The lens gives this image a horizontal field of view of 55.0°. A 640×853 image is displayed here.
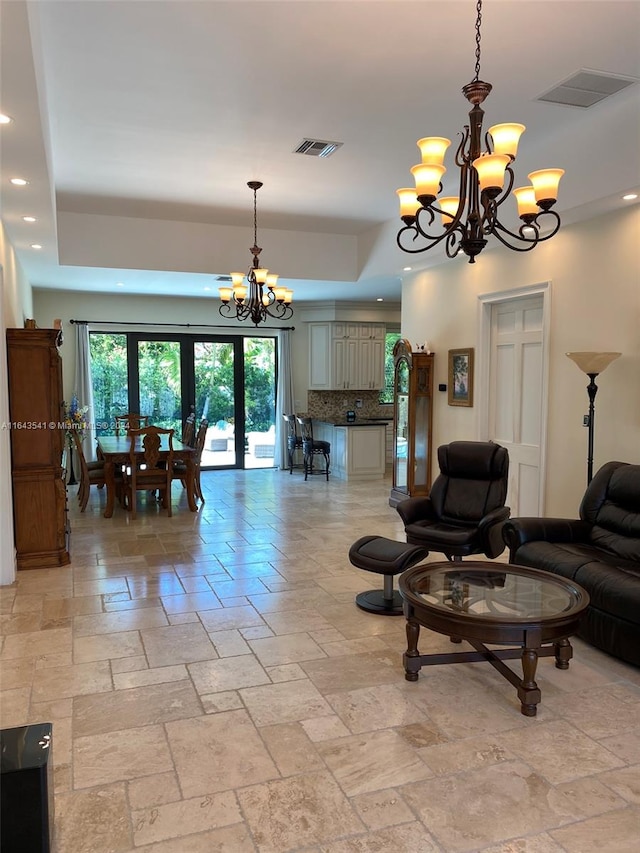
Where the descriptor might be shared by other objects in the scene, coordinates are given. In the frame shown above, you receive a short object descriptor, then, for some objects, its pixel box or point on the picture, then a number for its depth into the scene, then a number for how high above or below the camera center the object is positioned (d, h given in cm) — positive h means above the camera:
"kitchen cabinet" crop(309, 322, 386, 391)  1003 +41
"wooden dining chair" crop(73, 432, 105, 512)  713 -111
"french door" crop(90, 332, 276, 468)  955 -9
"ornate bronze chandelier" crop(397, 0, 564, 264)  262 +90
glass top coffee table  279 -110
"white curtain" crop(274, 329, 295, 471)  1019 -12
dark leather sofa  326 -107
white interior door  544 -10
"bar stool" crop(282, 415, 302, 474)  977 -92
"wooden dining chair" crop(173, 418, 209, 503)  715 -101
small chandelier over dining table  589 +87
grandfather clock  700 -44
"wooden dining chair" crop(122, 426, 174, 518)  667 -99
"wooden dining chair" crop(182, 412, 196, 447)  798 -67
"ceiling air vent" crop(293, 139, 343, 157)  455 +176
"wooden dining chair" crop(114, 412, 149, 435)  869 -61
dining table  671 -86
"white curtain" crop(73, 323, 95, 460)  909 +15
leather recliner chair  466 -92
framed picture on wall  629 +4
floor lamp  426 +13
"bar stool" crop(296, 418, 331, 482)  938 -100
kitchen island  940 -105
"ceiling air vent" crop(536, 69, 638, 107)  356 +176
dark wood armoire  490 -55
